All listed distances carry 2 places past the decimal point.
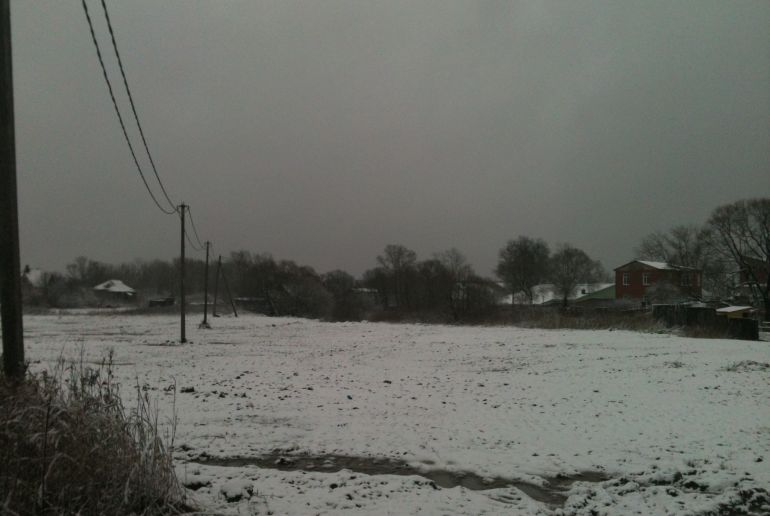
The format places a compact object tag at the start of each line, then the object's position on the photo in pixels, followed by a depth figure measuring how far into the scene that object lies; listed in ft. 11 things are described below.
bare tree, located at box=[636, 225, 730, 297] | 188.44
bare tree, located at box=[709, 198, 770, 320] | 163.12
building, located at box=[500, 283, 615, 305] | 295.69
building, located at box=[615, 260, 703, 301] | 199.31
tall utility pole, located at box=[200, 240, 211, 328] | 124.67
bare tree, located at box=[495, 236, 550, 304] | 295.69
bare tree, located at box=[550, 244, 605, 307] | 308.40
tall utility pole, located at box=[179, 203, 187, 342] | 81.51
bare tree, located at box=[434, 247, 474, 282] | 212.43
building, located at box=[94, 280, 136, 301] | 320.21
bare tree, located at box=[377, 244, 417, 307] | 278.63
